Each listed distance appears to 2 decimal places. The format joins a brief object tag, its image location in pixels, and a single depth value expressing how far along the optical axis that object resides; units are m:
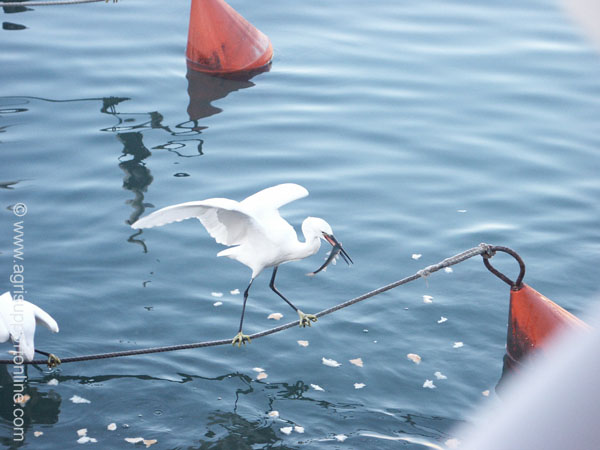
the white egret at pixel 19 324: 12.23
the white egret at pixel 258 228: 11.79
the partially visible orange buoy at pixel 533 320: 12.43
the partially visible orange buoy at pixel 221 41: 23.55
